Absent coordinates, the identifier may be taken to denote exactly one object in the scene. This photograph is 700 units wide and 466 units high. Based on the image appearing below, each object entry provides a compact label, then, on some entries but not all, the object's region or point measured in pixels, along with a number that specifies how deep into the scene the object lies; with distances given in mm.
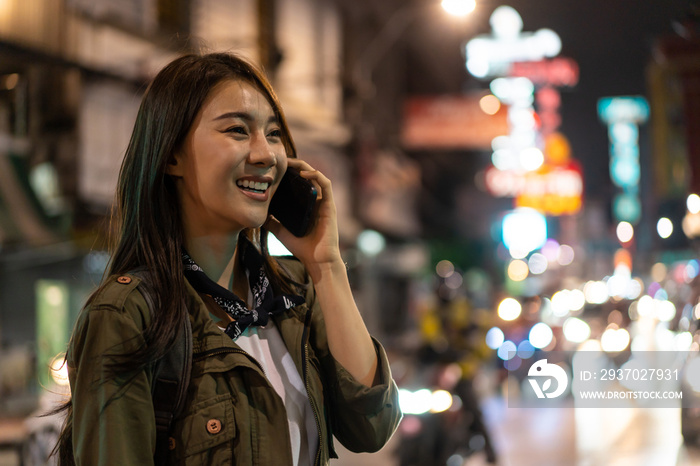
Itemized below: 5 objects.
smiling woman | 1643
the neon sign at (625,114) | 6738
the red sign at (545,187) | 23938
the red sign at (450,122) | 14914
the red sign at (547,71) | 14577
